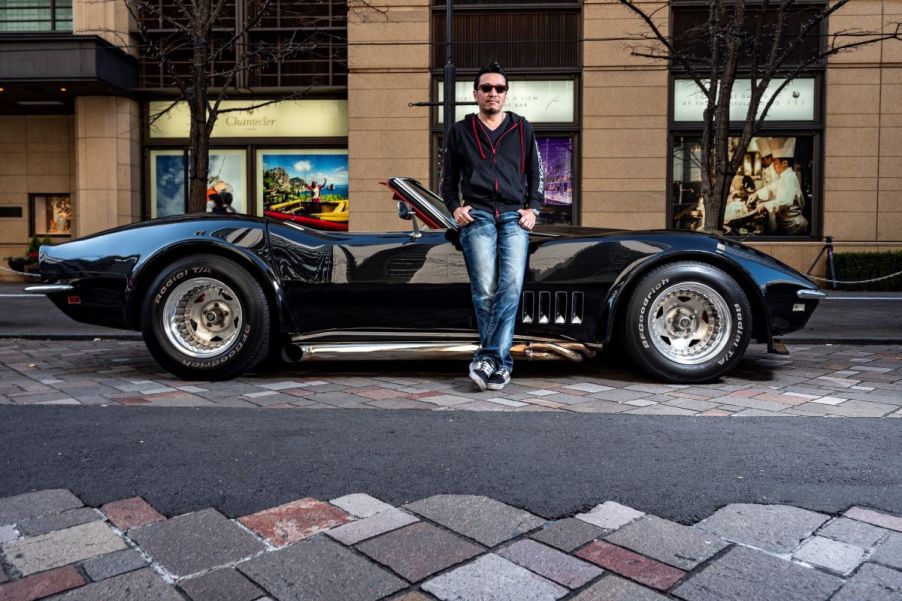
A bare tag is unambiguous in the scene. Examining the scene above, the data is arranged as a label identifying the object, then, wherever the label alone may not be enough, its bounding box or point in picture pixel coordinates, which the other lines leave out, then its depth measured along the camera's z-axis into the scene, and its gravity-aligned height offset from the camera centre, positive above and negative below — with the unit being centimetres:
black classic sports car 423 -24
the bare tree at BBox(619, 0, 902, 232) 866 +192
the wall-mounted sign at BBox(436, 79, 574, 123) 1509 +297
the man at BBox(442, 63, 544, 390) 410 +26
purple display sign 1516 +165
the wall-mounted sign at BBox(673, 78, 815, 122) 1468 +292
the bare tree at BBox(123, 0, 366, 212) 1032 +337
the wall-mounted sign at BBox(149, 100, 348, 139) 1595 +270
